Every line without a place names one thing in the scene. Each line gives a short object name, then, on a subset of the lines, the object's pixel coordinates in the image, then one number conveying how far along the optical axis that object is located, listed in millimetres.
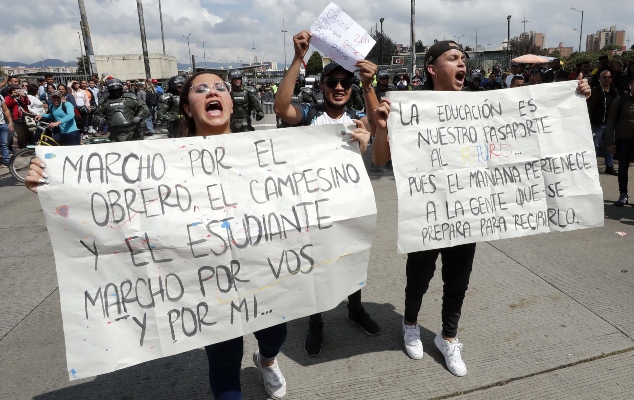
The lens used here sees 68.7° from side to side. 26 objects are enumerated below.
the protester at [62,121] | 8800
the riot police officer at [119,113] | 8008
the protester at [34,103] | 12305
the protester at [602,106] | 7484
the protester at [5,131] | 9516
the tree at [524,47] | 57844
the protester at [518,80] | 9412
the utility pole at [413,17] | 27558
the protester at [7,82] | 11012
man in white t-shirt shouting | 2490
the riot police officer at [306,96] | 9258
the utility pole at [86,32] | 16277
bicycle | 8781
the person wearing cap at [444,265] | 2533
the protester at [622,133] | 5598
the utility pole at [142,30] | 23672
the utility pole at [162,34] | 42641
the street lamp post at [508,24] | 48125
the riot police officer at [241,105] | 9000
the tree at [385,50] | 56256
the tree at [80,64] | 65812
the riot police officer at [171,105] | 8820
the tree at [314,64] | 63191
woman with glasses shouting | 2107
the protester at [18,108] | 11266
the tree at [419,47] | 84012
